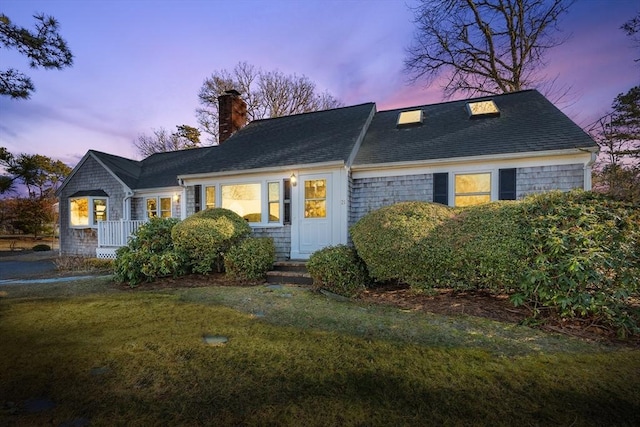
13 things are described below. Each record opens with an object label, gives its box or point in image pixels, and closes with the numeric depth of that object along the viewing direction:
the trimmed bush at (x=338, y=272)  5.59
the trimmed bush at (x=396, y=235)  5.05
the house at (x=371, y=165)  6.95
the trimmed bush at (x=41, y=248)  17.84
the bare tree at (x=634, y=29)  8.21
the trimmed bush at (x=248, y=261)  6.77
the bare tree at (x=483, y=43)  13.67
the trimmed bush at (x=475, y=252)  4.24
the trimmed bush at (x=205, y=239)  6.92
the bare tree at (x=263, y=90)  22.34
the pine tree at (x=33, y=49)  6.96
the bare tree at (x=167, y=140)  25.16
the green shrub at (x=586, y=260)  3.51
